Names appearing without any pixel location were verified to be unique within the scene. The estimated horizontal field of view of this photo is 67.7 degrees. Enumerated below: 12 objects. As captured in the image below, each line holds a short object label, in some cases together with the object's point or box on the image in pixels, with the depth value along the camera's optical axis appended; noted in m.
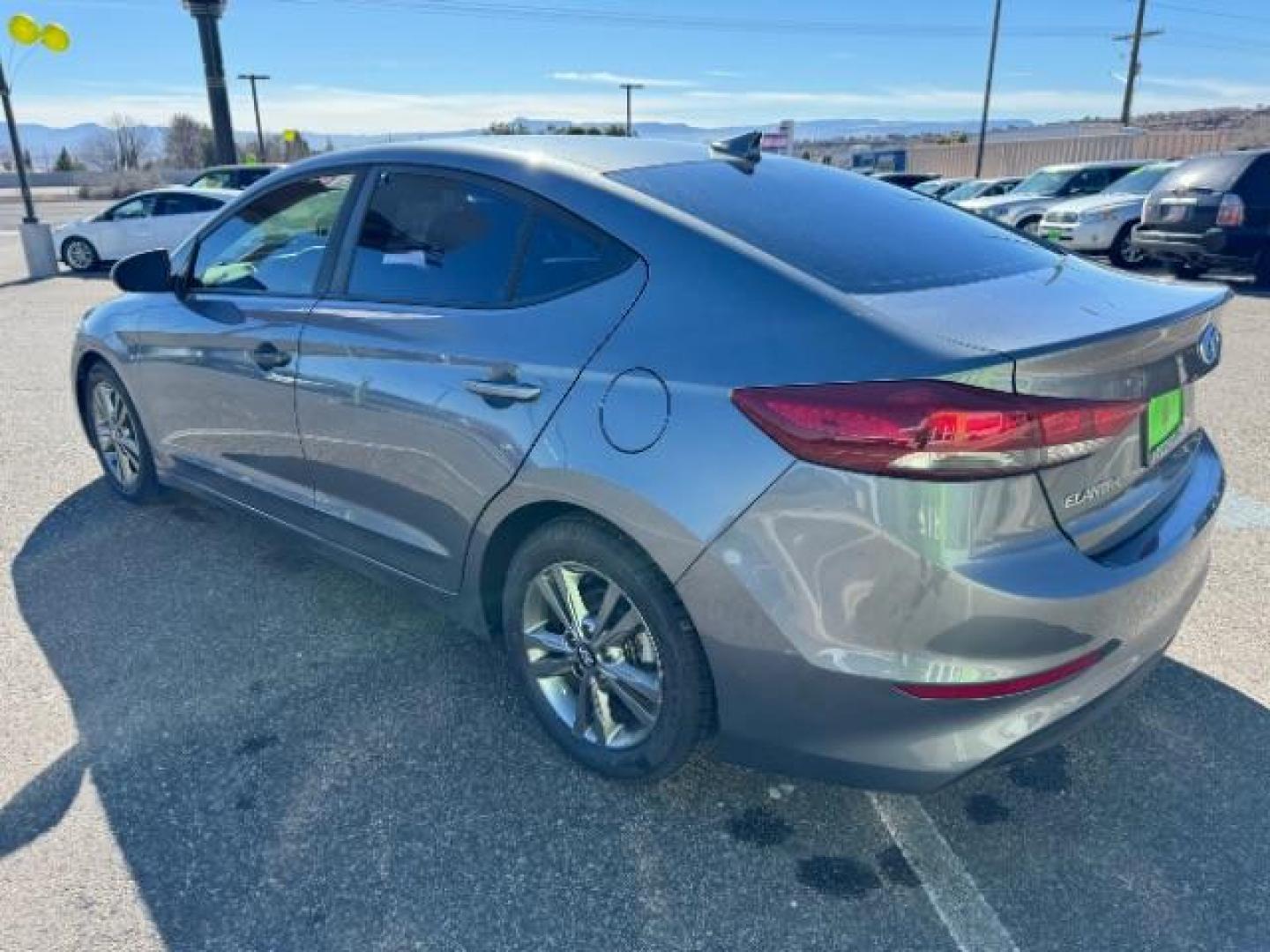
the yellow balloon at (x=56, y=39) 14.47
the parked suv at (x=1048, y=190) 16.38
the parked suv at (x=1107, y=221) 13.85
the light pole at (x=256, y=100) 59.26
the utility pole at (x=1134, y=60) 43.97
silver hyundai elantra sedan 1.93
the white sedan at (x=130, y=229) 16.14
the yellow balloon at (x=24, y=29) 13.96
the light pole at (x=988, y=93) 38.81
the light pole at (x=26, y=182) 14.16
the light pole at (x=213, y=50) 21.67
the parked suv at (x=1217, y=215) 11.08
